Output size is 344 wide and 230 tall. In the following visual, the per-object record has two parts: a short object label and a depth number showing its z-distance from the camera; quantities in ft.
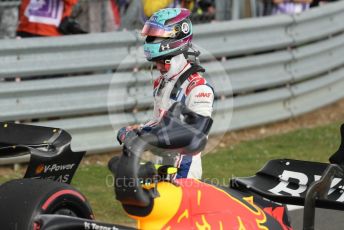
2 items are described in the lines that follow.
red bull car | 32.48
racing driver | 40.81
